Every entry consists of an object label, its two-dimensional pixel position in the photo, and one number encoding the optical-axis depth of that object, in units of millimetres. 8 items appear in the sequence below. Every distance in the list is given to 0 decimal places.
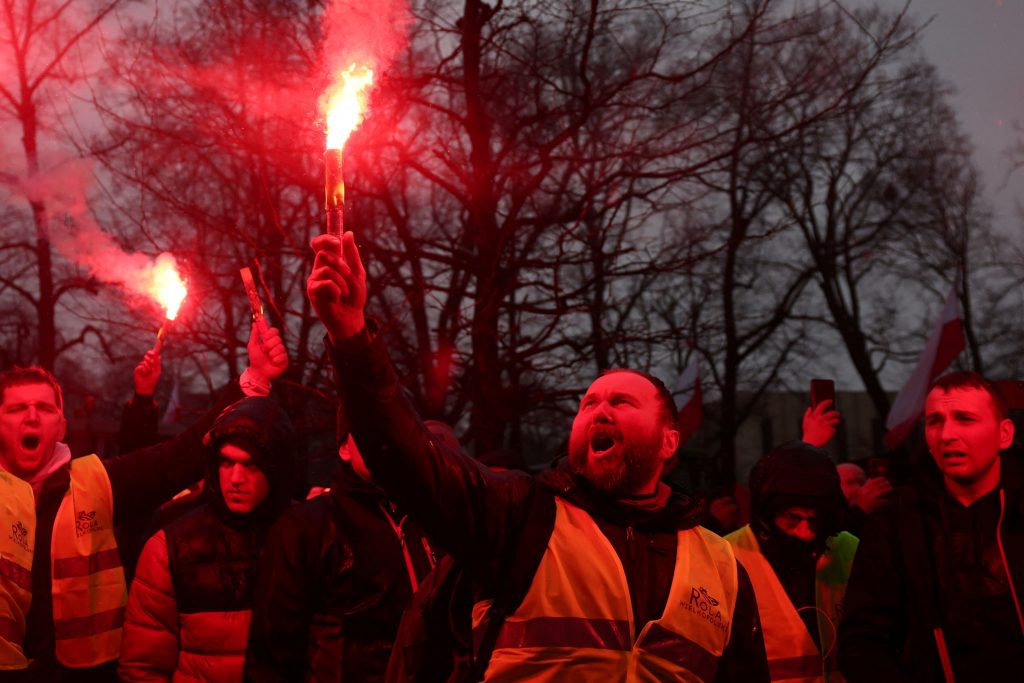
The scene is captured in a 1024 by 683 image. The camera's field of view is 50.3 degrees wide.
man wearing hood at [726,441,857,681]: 4297
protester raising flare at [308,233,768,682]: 2541
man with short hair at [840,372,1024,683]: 3607
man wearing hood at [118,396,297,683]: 4477
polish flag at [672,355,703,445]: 13556
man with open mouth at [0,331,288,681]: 4195
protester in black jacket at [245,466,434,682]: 4195
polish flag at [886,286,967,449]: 11648
